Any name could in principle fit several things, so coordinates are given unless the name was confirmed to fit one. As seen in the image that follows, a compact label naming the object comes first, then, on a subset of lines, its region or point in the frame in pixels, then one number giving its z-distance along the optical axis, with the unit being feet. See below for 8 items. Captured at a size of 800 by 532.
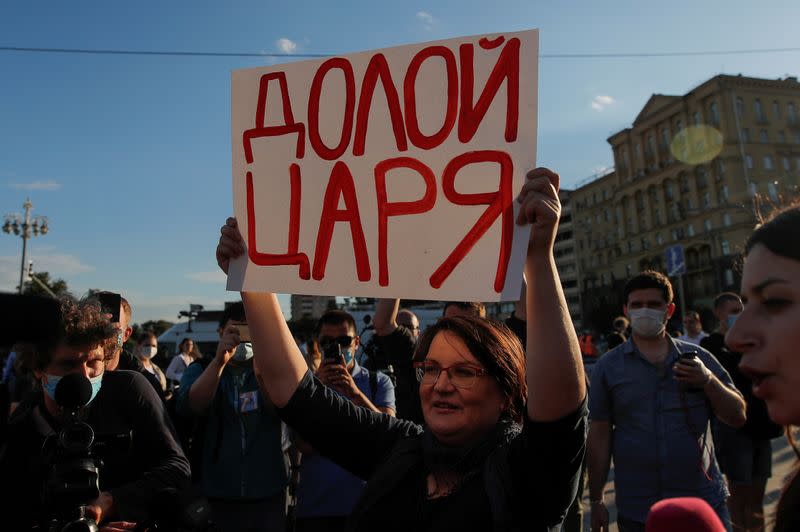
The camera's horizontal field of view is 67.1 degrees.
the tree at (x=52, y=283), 126.52
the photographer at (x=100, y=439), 6.61
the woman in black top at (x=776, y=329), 3.61
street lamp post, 101.95
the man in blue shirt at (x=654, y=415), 10.10
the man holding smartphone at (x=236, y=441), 10.96
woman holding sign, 4.80
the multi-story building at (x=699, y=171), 178.29
